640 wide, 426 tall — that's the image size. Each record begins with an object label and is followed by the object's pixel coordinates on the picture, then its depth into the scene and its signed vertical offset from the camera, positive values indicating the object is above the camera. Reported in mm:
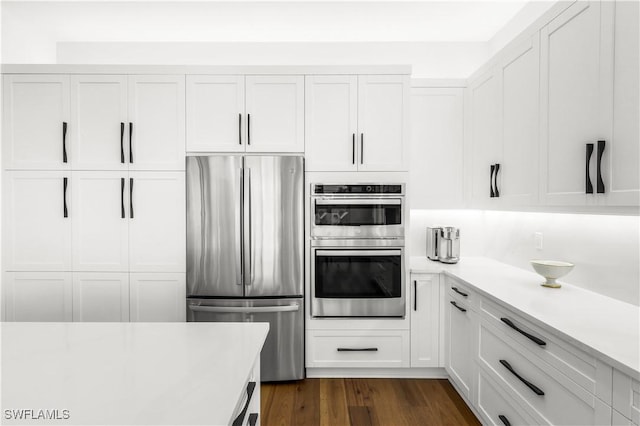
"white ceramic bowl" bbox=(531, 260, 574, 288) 1984 -357
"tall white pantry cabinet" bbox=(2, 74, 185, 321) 2584 +67
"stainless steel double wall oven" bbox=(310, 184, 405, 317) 2604 -269
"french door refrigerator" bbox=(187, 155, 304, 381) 2549 -275
